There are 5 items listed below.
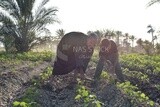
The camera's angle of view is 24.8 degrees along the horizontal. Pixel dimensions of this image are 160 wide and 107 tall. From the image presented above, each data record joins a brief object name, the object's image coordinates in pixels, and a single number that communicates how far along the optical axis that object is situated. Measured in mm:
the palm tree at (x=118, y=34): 52469
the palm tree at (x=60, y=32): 50250
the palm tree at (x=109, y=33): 42838
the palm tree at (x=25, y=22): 19188
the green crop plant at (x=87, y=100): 4871
